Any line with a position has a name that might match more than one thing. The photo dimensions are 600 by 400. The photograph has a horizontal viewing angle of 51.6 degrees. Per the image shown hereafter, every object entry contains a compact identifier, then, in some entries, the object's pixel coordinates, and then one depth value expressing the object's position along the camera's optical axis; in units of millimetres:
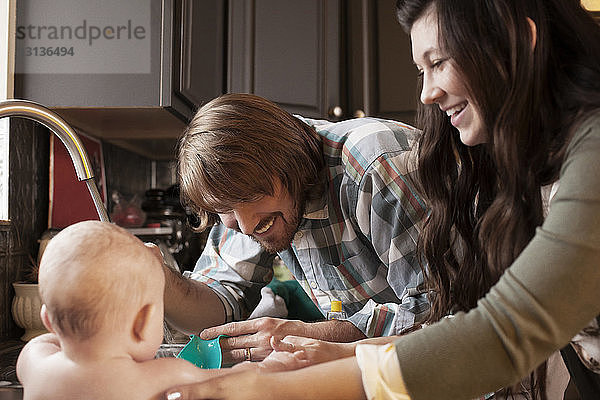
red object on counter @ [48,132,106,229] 1630
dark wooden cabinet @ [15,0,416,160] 1949
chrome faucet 1008
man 1093
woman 569
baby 605
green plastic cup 853
